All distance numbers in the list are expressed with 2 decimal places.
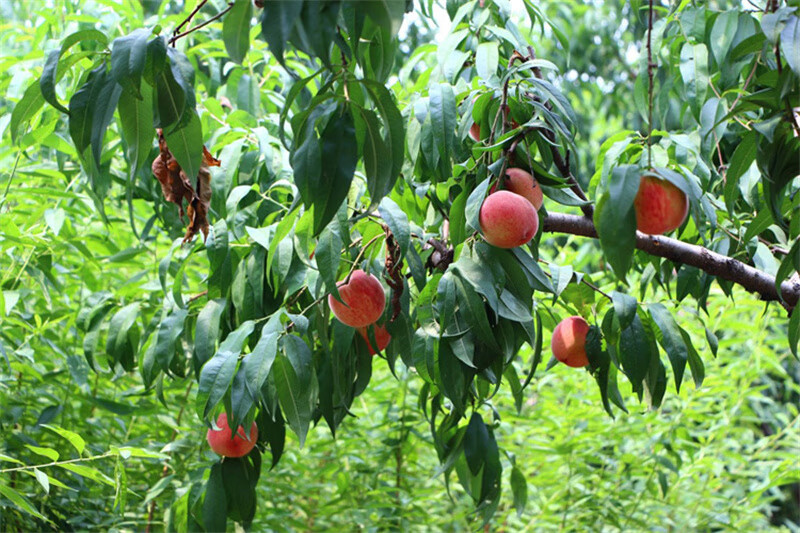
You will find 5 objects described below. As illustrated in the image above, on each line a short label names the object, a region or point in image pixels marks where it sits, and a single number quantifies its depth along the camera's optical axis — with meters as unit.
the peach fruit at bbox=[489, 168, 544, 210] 2.70
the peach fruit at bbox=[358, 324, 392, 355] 2.87
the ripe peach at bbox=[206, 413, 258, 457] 2.88
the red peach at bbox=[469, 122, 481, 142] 2.91
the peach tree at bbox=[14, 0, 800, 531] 2.48
